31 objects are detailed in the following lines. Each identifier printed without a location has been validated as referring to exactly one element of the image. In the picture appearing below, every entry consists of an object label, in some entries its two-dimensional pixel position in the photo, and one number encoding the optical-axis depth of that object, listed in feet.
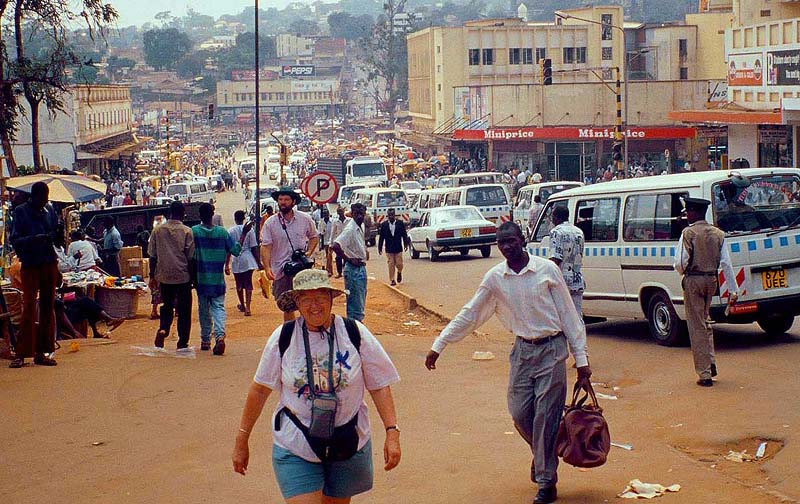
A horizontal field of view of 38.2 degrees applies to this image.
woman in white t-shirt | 18.01
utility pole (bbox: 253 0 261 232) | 86.04
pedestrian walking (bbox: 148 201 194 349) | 41.42
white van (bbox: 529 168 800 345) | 40.52
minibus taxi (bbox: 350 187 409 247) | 128.36
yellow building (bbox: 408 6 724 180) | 198.08
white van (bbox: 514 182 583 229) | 108.37
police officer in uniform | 34.42
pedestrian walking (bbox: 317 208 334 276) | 84.97
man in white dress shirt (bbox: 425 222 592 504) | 23.25
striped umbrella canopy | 53.67
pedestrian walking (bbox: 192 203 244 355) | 41.81
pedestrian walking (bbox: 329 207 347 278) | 83.97
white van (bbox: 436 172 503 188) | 142.41
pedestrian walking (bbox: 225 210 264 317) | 58.54
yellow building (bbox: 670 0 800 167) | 106.93
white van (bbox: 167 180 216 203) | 202.18
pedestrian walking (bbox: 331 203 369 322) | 45.37
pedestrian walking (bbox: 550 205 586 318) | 38.83
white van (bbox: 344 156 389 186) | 183.32
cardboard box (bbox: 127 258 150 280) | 81.71
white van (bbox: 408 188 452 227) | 124.36
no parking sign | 68.42
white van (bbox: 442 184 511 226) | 115.85
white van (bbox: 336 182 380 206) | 153.03
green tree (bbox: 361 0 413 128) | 472.07
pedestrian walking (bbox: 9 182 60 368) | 36.50
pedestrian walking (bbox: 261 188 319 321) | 41.34
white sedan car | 98.32
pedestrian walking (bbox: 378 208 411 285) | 75.97
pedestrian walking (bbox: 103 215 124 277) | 82.69
